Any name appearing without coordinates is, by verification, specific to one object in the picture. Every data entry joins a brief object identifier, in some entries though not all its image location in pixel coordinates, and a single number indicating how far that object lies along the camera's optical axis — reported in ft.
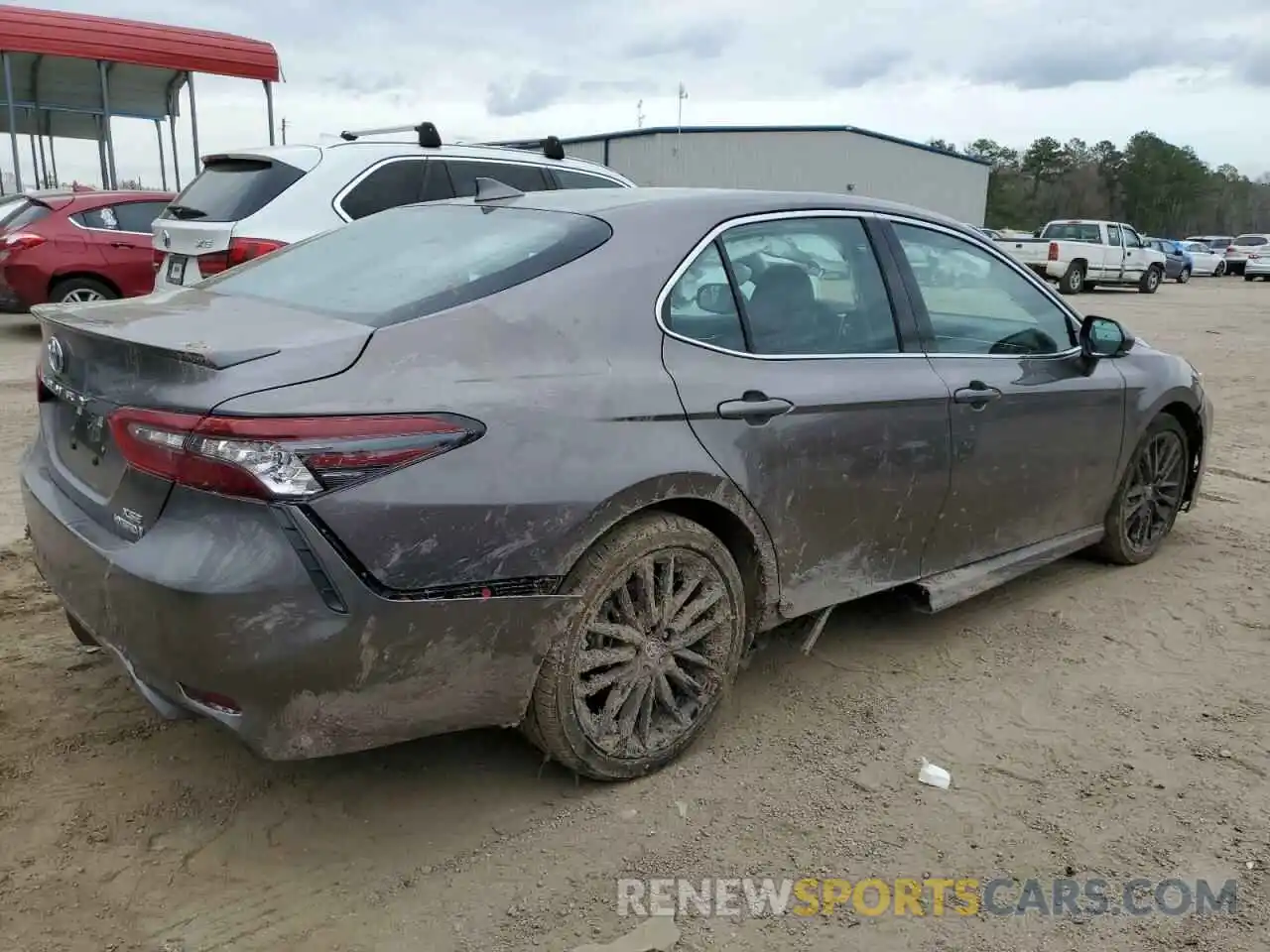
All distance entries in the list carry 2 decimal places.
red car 32.63
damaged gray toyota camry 7.25
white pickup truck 77.00
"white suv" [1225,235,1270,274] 120.31
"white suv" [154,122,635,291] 20.39
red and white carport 44.45
